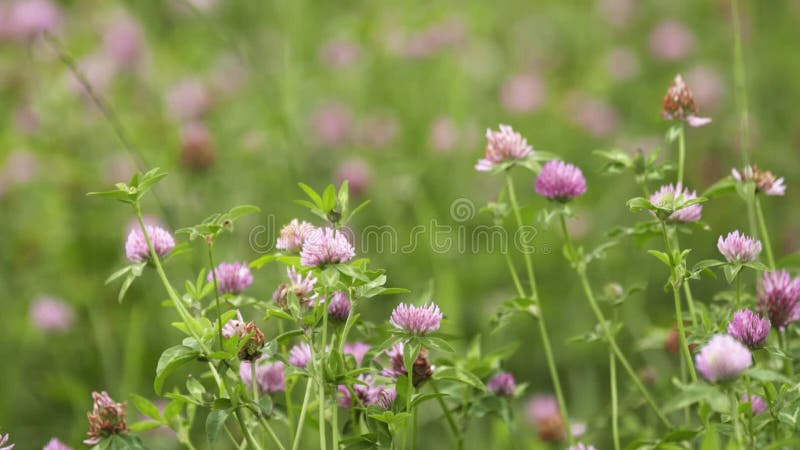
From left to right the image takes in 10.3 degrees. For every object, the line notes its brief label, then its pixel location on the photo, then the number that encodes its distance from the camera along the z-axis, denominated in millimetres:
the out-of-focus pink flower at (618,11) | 5012
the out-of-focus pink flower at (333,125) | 4013
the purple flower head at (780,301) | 2244
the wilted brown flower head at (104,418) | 2219
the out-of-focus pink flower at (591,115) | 4164
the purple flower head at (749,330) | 2192
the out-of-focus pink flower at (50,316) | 2906
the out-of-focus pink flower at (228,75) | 4525
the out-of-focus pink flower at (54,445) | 2243
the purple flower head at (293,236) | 2240
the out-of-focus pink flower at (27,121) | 3903
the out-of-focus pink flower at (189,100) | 4001
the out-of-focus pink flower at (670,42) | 4607
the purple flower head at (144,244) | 2246
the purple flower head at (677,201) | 2215
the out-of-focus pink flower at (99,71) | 4278
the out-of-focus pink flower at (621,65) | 4552
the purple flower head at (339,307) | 2249
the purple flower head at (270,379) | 2283
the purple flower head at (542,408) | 2576
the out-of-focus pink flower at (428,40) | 4283
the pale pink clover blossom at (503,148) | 2309
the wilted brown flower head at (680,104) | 2305
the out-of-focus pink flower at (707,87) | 4300
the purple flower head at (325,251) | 2196
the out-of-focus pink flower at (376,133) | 3996
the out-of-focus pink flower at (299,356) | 2260
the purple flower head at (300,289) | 2239
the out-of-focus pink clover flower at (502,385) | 2307
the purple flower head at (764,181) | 2291
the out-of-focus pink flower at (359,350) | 2288
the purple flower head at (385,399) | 2245
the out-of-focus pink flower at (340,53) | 4200
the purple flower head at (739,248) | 2218
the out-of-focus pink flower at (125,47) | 4293
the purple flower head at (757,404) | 2251
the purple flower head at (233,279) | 2284
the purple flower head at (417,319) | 2209
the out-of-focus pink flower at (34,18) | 3946
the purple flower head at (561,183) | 2298
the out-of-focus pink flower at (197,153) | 3082
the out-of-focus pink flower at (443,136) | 3820
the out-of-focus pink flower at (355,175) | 3410
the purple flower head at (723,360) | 2117
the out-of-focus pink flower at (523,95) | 4338
